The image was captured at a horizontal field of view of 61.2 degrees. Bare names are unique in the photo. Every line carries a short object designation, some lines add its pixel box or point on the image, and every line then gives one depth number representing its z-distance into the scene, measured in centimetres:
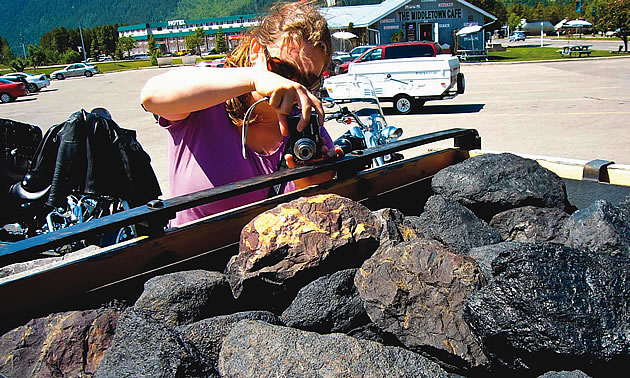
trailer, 1391
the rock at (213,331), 139
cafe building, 5038
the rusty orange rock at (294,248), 158
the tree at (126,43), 12082
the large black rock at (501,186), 220
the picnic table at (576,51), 3450
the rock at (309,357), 124
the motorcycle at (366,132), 357
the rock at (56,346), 135
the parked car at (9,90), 2792
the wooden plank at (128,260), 141
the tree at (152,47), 8755
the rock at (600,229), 174
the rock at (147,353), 123
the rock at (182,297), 150
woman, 175
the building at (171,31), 15200
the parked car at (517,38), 7762
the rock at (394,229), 172
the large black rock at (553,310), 124
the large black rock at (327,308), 155
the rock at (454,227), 196
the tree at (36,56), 7525
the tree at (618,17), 3531
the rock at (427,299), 140
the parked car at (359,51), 2805
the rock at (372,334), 151
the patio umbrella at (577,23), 5800
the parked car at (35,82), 3503
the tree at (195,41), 10766
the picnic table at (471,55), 3804
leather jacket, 339
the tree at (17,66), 5955
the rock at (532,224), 201
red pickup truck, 2031
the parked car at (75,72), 5278
